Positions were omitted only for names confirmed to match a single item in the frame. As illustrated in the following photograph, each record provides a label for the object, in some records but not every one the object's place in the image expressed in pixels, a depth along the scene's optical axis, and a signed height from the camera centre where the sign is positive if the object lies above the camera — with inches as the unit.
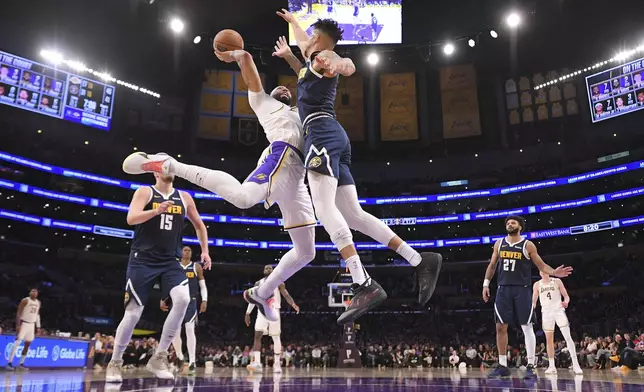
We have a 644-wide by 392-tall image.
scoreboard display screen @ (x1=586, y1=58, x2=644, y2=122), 1152.2 +559.2
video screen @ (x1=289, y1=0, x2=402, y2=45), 938.7 +583.4
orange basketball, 201.8 +113.3
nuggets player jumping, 170.4 +54.0
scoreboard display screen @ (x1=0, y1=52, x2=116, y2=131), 1121.4 +553.7
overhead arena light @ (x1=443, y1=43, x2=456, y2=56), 1184.4 +650.2
